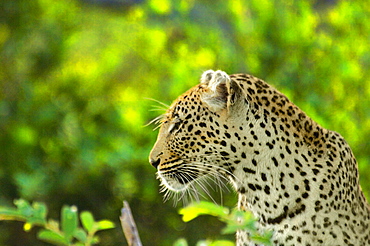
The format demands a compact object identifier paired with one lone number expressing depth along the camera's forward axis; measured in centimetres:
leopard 994
